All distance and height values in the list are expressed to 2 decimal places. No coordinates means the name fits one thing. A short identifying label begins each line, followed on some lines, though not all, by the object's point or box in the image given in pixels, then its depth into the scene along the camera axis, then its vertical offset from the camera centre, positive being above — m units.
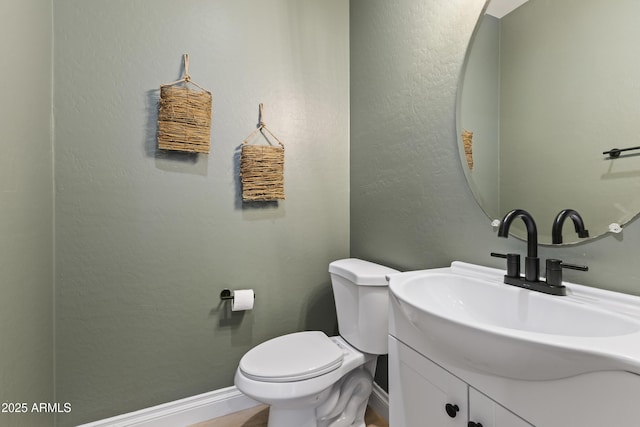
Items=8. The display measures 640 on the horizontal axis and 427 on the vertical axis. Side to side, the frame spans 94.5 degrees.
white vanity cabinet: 0.66 -0.48
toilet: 1.14 -0.63
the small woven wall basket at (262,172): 1.55 +0.21
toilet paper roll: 1.51 -0.46
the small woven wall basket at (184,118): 1.38 +0.43
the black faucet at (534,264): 0.79 -0.14
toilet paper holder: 1.54 -0.44
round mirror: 0.76 +0.31
